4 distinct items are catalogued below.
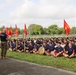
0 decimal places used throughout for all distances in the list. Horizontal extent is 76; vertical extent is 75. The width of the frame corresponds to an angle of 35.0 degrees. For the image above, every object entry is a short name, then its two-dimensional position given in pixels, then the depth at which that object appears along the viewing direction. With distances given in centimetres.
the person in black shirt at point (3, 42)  726
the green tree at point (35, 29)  4546
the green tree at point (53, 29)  4619
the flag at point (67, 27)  976
